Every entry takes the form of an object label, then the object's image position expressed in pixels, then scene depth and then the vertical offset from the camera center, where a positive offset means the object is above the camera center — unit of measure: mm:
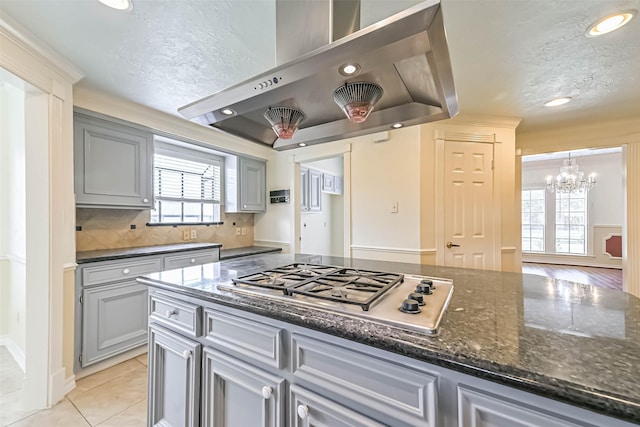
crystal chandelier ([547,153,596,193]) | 5623 +680
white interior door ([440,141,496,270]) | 3033 +69
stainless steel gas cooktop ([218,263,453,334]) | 833 -311
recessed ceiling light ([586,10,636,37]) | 1454 +1052
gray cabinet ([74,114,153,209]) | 2240 +436
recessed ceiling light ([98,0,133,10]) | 1370 +1069
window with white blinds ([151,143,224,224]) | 3129 +342
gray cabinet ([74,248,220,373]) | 2109 -779
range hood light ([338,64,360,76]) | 868 +466
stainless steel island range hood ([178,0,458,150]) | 723 +466
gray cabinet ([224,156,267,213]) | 3658 +390
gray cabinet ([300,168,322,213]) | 4305 +372
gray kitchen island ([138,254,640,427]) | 568 -395
